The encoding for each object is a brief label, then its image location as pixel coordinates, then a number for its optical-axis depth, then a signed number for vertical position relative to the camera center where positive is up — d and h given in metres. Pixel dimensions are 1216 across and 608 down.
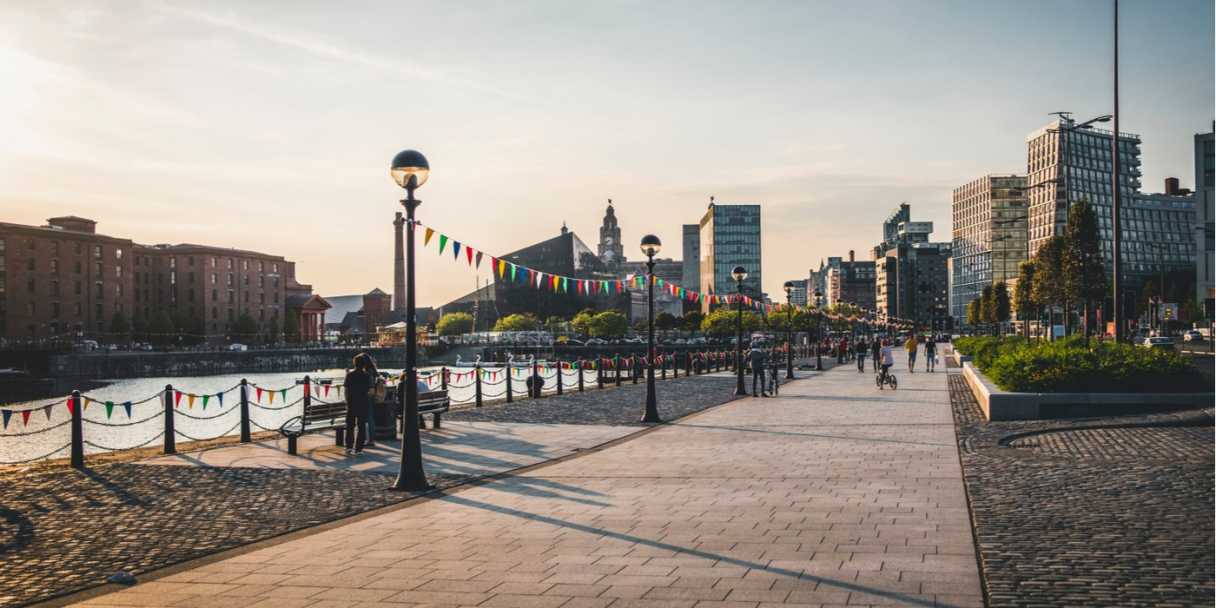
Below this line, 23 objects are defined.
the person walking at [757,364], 29.16 -1.59
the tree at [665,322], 151.38 -1.54
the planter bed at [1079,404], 19.28 -1.88
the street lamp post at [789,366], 40.05 -2.27
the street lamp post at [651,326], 21.06 -0.35
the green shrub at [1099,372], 19.86 -1.30
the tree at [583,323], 145.62 -1.56
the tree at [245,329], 122.81 -1.84
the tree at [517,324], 153.75 -1.73
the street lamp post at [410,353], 12.05 -0.52
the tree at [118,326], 105.50 -1.17
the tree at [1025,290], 82.19 +1.89
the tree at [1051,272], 57.45 +2.30
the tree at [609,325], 141.50 -1.82
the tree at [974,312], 146.76 -0.30
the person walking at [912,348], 44.41 -1.72
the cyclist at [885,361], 31.75 -1.67
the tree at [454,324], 168.12 -1.87
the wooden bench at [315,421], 15.68 -1.84
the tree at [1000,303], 118.13 +0.93
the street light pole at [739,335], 29.92 -0.78
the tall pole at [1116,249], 26.47 +1.74
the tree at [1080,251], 51.66 +3.19
